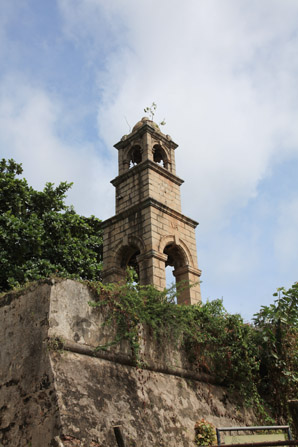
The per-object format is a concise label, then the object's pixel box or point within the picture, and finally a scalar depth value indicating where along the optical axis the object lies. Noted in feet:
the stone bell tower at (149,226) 34.65
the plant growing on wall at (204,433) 21.56
